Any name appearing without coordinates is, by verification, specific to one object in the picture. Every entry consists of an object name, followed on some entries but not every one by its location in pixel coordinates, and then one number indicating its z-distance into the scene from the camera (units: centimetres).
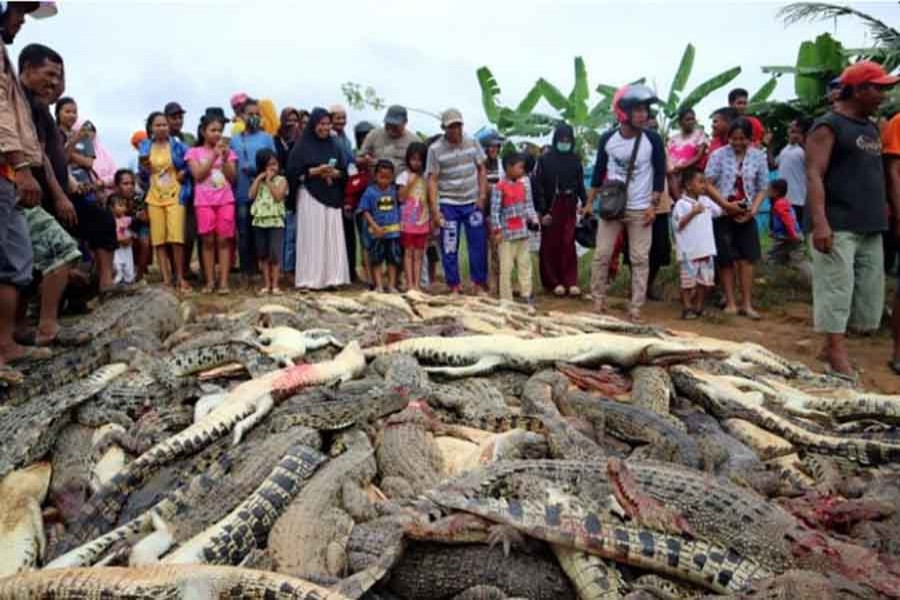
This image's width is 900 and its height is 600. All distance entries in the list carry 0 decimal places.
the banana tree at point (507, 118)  1456
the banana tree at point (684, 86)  1309
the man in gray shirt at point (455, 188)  862
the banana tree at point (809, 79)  1074
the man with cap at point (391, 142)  895
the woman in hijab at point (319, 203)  888
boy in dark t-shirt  883
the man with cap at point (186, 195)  870
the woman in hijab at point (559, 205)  929
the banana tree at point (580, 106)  1475
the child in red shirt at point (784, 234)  984
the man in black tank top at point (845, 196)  574
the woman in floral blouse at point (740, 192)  840
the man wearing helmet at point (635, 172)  768
